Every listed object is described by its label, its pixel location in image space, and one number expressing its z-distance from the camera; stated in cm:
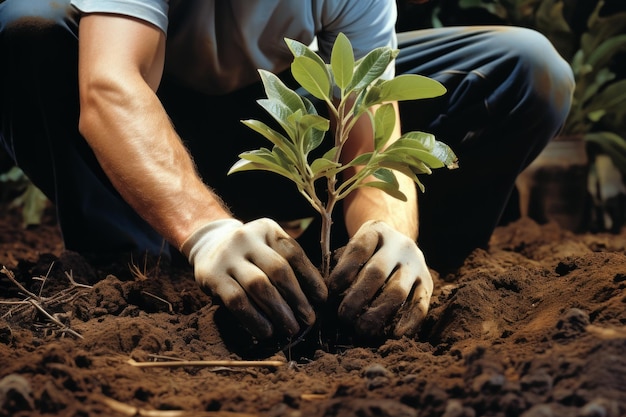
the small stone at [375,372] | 111
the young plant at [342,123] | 131
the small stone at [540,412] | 86
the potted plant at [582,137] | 322
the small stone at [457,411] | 90
